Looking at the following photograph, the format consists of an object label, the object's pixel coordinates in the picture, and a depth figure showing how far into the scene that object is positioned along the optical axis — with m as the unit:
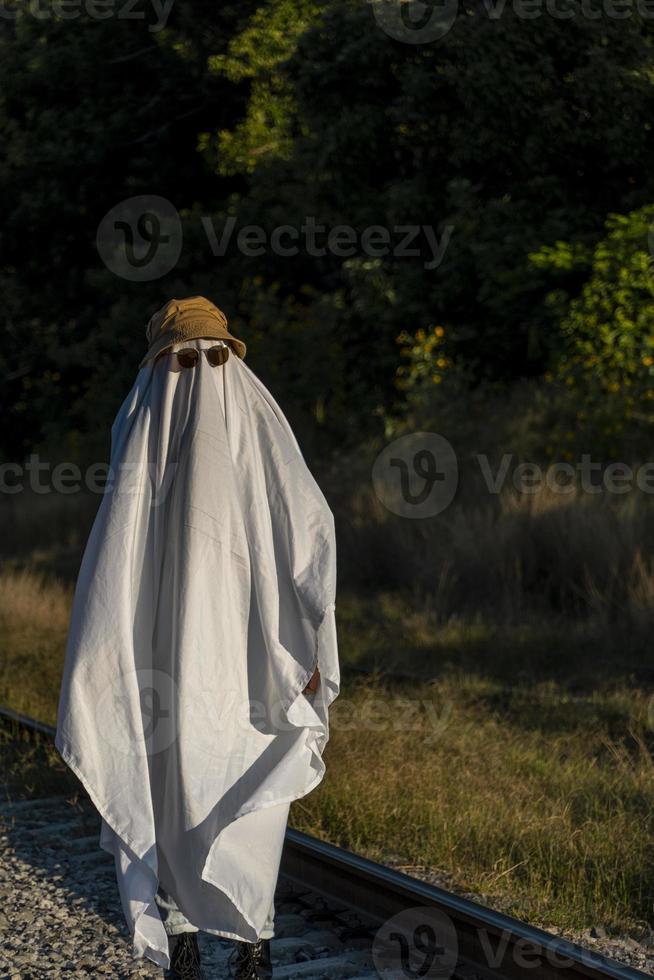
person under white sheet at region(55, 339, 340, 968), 9.09
